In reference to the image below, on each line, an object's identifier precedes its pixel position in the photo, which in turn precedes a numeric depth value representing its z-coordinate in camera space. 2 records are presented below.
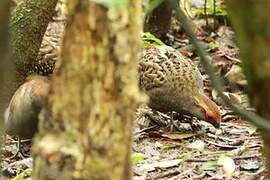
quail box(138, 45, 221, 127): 11.13
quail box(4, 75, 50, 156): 9.09
